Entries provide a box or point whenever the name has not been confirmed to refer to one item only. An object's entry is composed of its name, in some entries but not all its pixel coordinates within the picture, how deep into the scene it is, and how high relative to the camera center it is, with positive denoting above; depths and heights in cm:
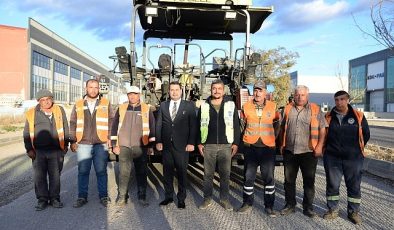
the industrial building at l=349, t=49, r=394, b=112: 6894 +540
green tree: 2712 +268
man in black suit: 605 -39
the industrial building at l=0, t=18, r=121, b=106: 4994 +571
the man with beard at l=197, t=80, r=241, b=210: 597 -43
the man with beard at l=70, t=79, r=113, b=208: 625 -46
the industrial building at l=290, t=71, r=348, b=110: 8300 +484
